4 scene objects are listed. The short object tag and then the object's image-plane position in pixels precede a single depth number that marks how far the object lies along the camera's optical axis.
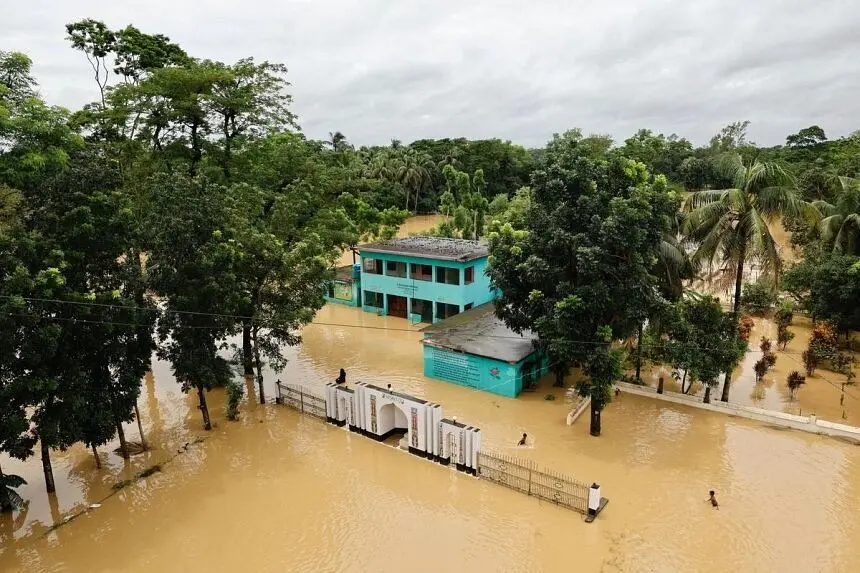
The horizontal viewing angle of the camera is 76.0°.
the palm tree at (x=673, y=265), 20.02
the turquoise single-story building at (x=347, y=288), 35.25
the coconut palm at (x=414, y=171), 70.69
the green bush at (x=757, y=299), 31.81
